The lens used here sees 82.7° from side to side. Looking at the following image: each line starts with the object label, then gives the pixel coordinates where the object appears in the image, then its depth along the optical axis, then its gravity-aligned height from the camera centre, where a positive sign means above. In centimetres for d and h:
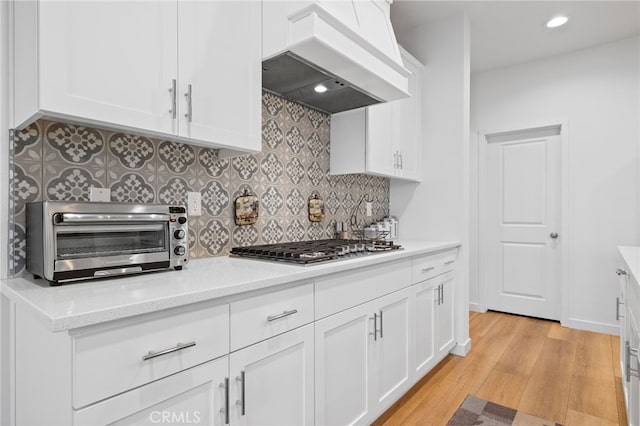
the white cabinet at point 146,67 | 105 +49
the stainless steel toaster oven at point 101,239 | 110 -9
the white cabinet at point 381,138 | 245 +53
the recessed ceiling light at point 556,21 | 301 +160
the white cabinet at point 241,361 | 86 -46
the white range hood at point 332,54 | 160 +75
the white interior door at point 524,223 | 379 -12
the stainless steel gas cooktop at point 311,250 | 153 -19
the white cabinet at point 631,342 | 144 -62
